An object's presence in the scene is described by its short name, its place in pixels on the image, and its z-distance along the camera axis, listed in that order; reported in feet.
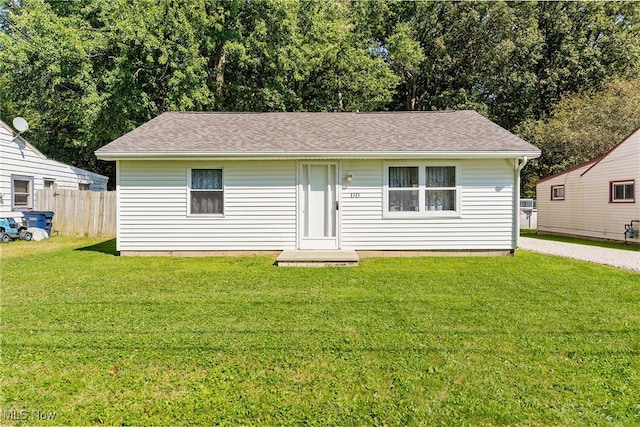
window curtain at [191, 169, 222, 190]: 28.09
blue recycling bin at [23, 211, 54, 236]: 37.52
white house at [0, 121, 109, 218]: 36.88
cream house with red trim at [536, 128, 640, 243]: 37.19
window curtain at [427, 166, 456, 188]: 27.86
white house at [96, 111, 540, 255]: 27.76
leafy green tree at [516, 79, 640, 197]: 58.18
